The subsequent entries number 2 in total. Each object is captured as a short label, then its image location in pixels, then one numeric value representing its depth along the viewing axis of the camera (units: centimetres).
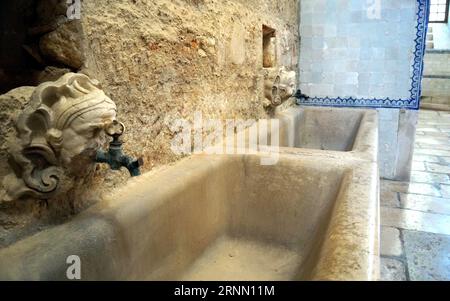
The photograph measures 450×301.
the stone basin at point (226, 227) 68
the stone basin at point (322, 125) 244
